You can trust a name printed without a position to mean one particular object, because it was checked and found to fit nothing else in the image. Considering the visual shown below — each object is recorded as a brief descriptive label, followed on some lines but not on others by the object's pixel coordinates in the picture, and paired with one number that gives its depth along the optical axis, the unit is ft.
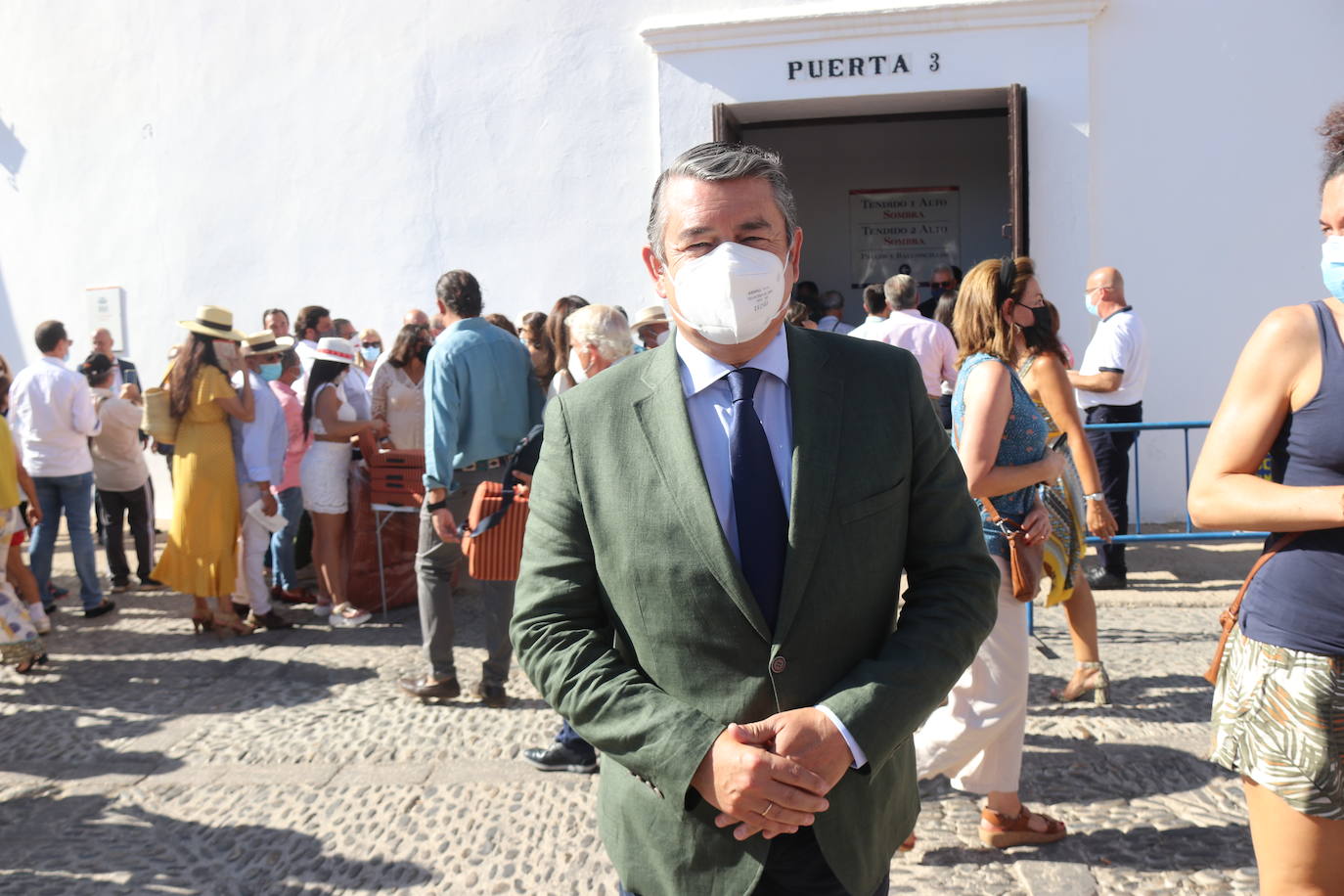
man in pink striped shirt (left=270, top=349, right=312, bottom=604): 23.90
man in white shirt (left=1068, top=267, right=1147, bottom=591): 23.07
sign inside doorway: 45.68
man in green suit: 5.60
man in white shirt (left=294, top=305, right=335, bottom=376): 26.53
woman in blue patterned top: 11.43
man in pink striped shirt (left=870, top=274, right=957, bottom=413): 25.66
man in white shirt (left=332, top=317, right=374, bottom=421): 23.90
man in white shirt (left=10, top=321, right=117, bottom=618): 22.90
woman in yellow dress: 21.16
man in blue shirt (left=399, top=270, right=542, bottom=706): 16.66
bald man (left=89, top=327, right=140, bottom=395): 29.47
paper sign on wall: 34.96
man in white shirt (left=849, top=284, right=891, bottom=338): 26.99
